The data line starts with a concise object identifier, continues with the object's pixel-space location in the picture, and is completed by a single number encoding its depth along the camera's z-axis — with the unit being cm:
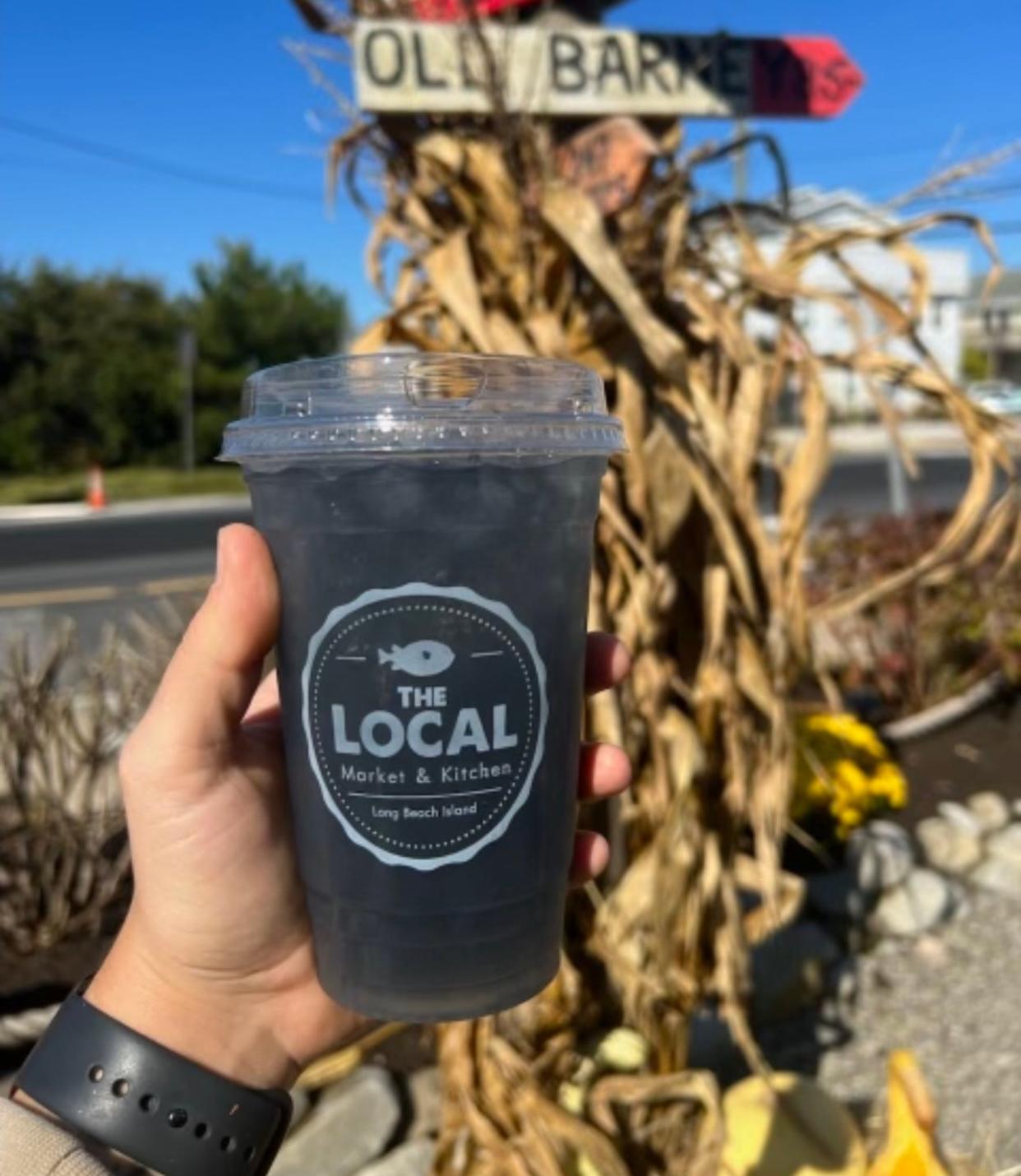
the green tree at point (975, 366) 5172
